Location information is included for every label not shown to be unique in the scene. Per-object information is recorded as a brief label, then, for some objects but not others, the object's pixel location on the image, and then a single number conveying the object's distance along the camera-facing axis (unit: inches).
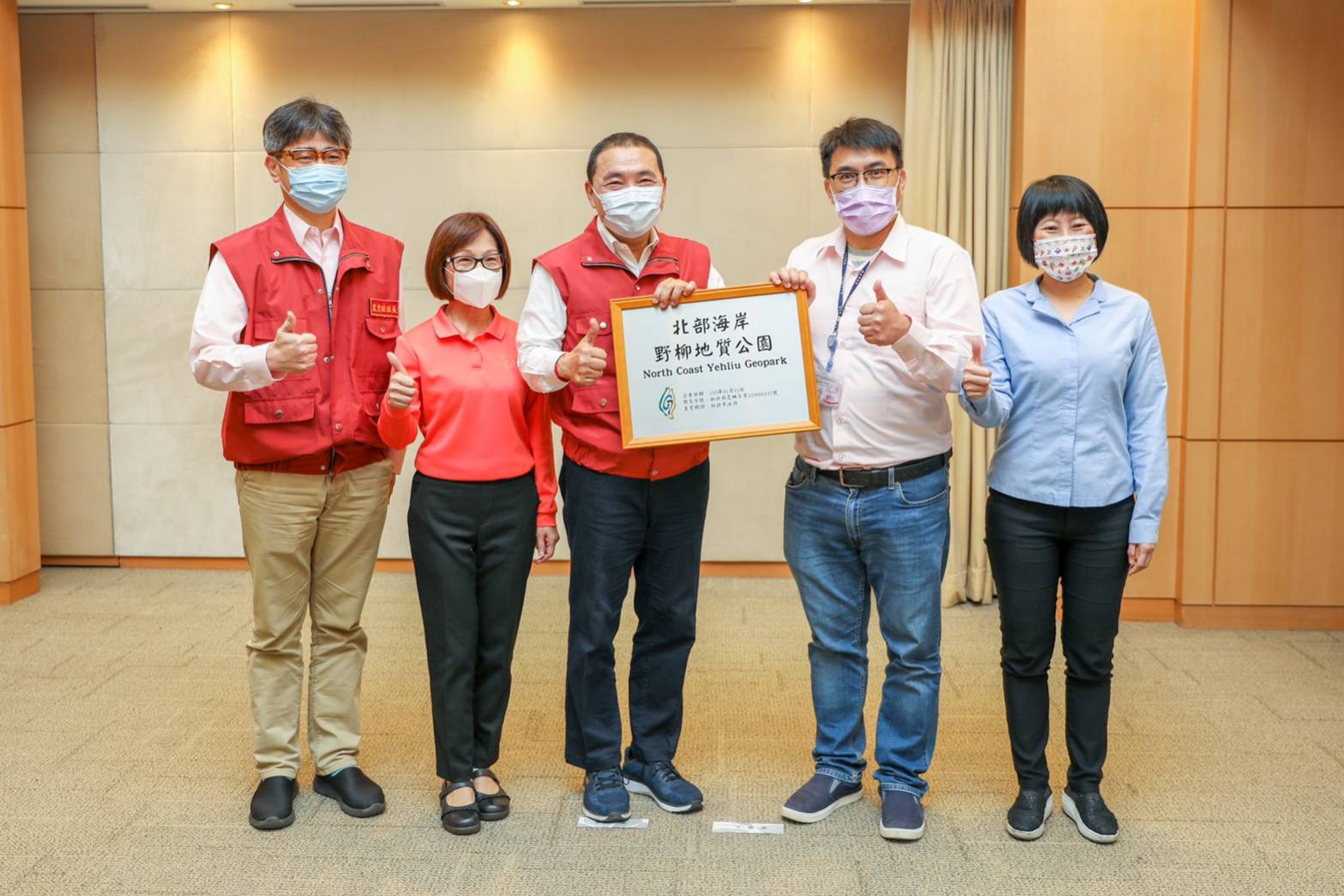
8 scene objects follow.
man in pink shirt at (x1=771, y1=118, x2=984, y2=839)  118.1
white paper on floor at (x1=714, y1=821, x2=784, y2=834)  125.5
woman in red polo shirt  122.1
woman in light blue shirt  118.0
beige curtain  207.6
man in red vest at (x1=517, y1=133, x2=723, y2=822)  119.8
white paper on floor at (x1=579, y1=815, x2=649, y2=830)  126.3
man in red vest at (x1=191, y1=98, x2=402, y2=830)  120.1
